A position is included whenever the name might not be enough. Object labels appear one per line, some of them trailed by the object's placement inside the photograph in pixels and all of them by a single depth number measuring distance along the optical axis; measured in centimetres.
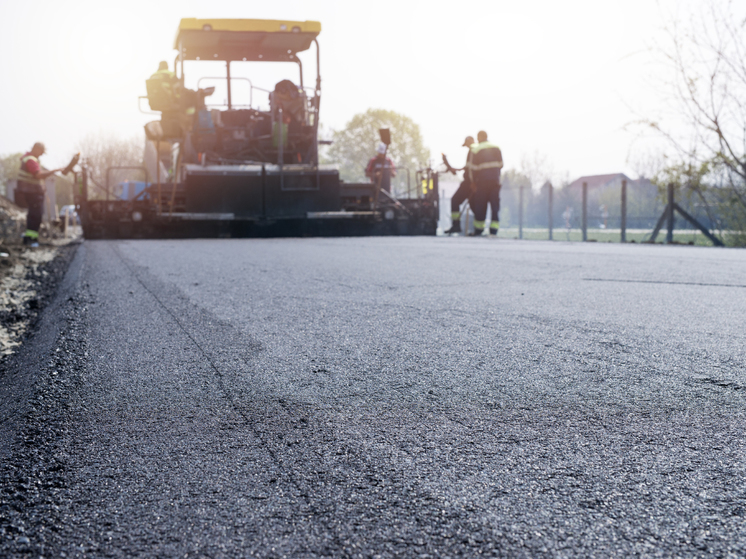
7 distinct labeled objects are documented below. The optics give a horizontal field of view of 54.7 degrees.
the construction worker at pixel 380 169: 1486
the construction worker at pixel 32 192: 1240
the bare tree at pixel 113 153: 5692
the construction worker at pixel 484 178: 1418
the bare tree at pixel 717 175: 1365
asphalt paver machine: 1277
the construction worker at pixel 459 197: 1558
